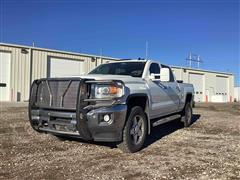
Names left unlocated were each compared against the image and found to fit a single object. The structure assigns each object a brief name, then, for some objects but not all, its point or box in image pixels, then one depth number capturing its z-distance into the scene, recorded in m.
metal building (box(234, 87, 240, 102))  40.53
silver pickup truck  3.65
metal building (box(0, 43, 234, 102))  18.99
